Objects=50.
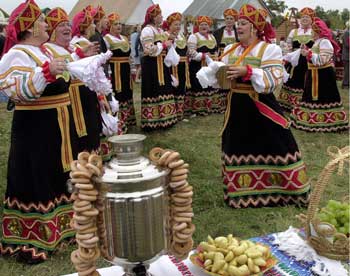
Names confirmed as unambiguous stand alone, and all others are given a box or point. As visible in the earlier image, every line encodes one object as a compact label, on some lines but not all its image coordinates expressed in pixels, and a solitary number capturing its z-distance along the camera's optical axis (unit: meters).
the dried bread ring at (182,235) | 1.47
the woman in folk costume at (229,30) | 7.92
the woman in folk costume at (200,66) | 7.56
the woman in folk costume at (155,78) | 6.42
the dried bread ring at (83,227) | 1.38
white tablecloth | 1.71
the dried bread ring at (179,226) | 1.46
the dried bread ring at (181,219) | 1.47
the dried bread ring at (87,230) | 1.38
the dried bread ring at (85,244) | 1.39
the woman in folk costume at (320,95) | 5.97
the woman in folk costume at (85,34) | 4.53
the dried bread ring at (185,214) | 1.48
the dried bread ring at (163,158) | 1.45
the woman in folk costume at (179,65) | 6.93
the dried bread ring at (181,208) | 1.48
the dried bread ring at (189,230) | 1.48
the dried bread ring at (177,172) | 1.46
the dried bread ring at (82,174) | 1.37
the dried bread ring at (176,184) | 1.46
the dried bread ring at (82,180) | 1.37
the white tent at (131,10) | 23.29
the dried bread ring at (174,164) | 1.44
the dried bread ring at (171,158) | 1.45
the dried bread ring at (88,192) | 1.36
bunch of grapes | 1.83
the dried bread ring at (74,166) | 1.41
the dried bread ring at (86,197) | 1.36
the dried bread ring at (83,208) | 1.36
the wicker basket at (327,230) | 1.72
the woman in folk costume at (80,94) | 3.39
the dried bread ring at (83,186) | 1.35
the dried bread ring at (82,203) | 1.36
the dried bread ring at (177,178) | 1.46
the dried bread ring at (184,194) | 1.47
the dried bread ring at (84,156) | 1.46
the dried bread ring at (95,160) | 1.42
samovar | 1.36
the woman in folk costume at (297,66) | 6.96
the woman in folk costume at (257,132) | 3.45
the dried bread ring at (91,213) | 1.36
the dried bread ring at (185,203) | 1.48
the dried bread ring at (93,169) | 1.37
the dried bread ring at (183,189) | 1.47
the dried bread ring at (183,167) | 1.46
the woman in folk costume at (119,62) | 6.55
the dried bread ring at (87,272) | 1.44
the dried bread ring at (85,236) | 1.38
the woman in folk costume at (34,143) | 2.78
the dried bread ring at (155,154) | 1.47
